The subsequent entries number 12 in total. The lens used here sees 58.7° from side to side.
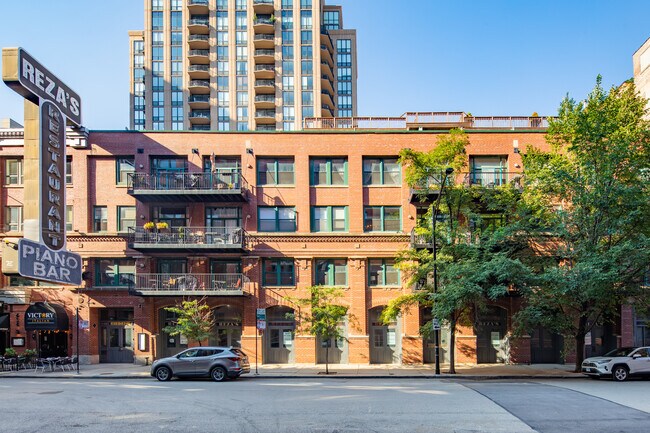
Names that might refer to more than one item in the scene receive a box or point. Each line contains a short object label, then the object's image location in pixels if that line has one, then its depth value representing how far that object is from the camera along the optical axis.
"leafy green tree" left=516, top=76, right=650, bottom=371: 24.08
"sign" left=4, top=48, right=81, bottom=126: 21.25
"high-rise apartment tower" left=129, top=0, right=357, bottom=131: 84.75
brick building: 32.78
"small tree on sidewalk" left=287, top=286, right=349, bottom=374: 28.23
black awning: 31.53
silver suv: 24.23
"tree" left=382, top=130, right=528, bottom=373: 25.69
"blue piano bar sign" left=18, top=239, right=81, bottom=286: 14.36
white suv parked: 23.45
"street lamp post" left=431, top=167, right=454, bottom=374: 26.65
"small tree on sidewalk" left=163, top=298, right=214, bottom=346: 29.58
